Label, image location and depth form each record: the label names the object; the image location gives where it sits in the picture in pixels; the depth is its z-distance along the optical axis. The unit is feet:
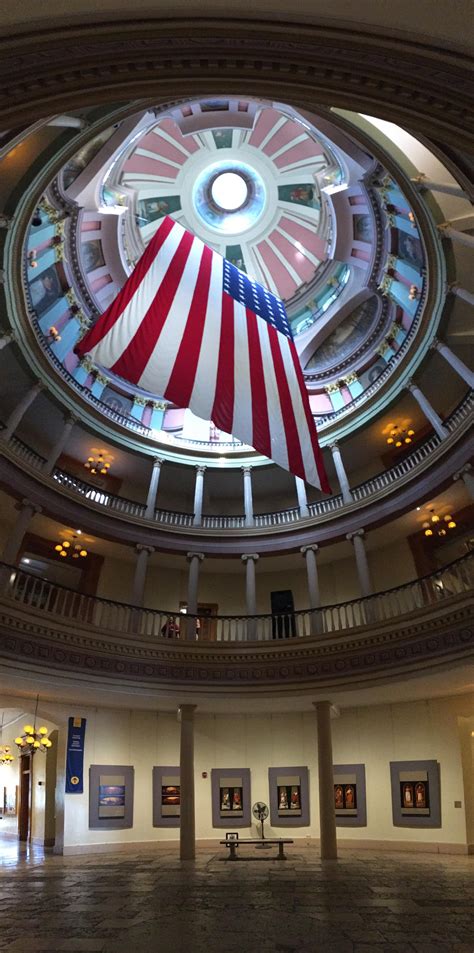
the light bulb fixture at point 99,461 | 67.51
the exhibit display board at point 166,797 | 59.11
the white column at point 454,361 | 49.94
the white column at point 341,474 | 60.91
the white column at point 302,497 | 63.62
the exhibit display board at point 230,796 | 59.82
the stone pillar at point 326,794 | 47.06
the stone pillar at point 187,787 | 47.83
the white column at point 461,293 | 47.44
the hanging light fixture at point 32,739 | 47.42
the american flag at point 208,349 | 33.68
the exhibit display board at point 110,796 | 56.08
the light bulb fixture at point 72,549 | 62.34
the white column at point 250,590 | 56.42
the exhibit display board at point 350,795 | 57.04
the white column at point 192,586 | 55.21
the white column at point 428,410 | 53.11
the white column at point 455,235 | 42.31
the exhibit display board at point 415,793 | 52.90
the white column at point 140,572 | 56.24
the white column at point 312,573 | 56.54
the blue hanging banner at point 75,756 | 54.75
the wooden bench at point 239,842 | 43.96
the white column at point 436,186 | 38.70
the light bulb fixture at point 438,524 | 59.00
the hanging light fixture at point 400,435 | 64.39
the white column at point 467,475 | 49.03
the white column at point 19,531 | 48.41
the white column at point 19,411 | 51.90
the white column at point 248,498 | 65.10
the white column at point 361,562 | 55.01
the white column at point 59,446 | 56.03
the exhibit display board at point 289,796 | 59.11
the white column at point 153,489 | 63.36
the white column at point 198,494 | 64.59
